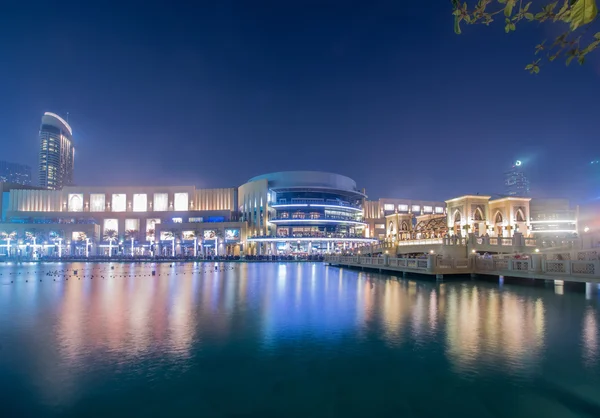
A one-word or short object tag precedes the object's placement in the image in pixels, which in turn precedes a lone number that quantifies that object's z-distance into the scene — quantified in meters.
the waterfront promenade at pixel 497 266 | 20.47
